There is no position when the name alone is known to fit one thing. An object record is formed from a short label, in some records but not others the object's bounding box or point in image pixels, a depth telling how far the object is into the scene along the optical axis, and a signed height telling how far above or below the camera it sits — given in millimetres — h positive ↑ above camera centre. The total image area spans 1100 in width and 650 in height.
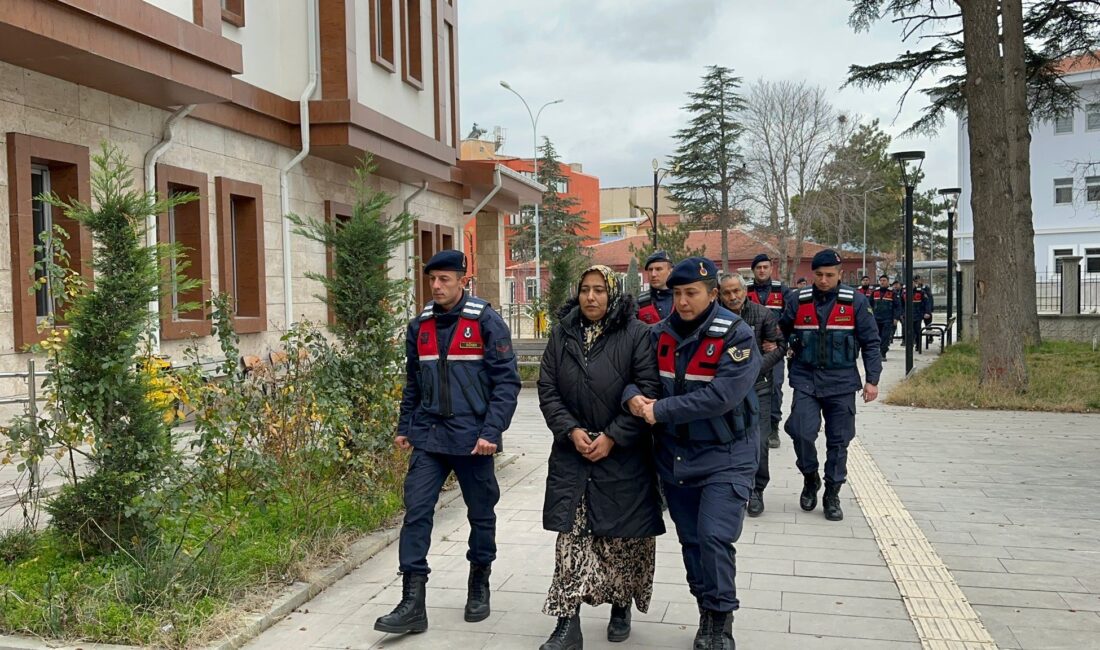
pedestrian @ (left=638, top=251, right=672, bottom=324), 8227 +56
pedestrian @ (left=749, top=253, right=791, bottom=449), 9828 +104
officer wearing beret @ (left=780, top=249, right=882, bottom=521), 7492 -501
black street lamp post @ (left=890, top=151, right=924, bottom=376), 18422 +1206
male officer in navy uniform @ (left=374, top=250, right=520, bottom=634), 5168 -548
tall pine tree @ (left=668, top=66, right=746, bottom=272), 63438 +8950
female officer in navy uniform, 4598 -598
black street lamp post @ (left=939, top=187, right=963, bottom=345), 26028 +2302
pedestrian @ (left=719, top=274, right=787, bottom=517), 7770 -236
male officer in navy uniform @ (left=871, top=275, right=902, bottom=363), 24047 -269
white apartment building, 47719 +4675
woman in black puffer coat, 4730 -756
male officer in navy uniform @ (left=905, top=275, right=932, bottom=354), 26353 -339
